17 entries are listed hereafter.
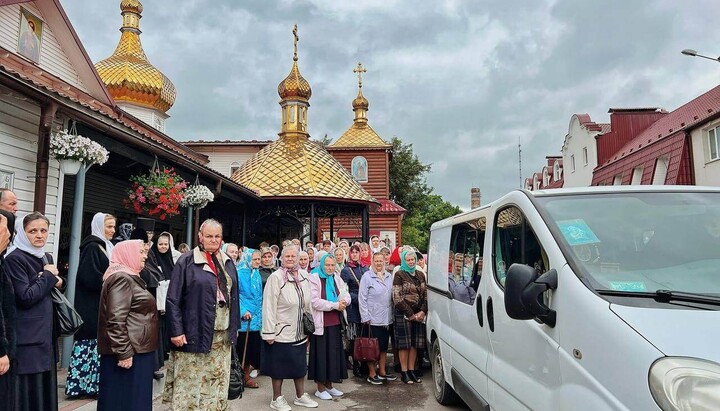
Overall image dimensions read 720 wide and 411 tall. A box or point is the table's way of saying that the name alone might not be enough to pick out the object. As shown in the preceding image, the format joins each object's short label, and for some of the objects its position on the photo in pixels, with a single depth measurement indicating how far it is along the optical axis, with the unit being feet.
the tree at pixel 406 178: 133.39
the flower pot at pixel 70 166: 22.29
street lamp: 39.08
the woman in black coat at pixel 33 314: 11.32
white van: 6.23
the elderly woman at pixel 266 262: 21.94
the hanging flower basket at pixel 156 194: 27.74
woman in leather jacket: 12.19
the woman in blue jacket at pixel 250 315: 20.86
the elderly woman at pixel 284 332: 17.06
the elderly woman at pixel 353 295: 22.45
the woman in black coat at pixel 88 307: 17.12
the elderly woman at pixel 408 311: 21.03
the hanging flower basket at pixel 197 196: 34.94
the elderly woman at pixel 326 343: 19.04
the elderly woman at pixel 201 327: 13.60
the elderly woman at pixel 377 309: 21.36
